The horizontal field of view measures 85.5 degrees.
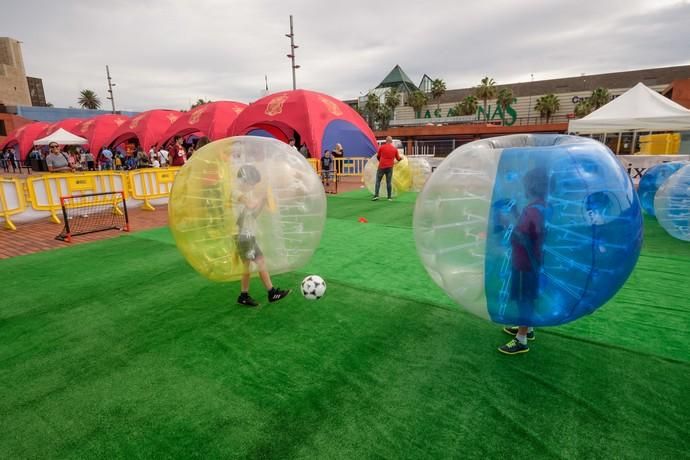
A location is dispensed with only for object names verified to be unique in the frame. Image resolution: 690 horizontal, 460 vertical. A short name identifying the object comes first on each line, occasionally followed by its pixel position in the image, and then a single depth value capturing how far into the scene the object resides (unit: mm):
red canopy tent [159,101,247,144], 22469
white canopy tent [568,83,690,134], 11192
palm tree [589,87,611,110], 48875
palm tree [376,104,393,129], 65812
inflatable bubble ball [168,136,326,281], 3695
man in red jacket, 10930
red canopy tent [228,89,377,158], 18047
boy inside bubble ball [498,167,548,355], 2402
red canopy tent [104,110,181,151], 25531
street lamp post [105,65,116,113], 45500
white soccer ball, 4320
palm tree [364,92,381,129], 66062
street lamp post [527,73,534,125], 55562
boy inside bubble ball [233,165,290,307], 3645
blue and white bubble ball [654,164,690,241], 6367
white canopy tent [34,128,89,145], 20766
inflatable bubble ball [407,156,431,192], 12906
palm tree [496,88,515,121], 54844
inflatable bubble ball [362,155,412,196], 12586
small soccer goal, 8242
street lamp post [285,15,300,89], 23594
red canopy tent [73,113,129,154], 28438
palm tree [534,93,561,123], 51875
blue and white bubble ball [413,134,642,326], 2404
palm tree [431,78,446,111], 65812
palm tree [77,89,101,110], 76812
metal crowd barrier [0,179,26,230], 8266
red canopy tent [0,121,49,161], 31209
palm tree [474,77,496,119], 57750
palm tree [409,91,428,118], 61812
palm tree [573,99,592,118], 49572
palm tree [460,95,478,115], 56156
